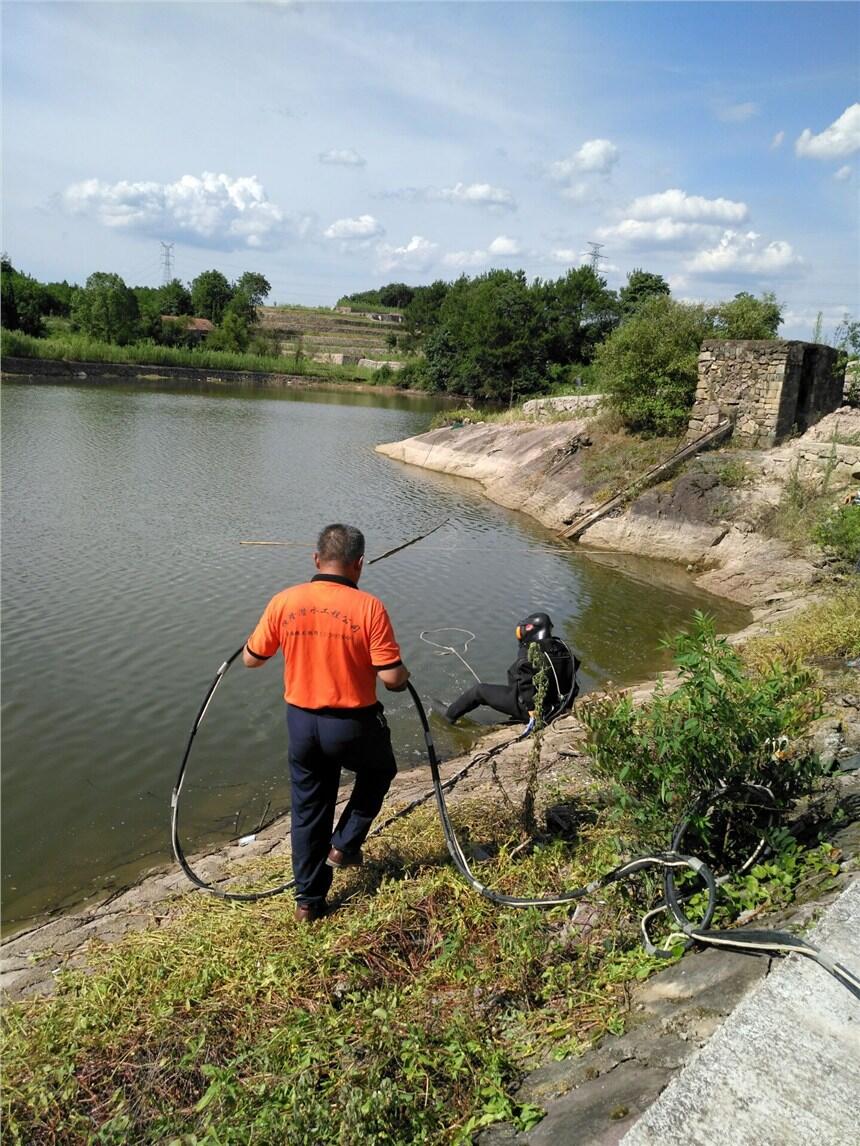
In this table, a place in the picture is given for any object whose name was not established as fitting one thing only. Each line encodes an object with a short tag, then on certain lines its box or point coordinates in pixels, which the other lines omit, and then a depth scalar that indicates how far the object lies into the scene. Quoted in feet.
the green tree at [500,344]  201.05
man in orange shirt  13.98
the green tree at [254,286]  373.20
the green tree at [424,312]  334.85
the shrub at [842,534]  43.78
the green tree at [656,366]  70.23
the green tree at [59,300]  289.12
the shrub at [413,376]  241.51
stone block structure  62.39
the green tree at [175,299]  344.08
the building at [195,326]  292.61
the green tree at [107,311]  244.22
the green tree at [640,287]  207.51
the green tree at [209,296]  343.87
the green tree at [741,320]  76.54
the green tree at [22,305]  232.73
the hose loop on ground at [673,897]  9.98
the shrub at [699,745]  12.83
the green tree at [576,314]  209.26
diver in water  24.34
